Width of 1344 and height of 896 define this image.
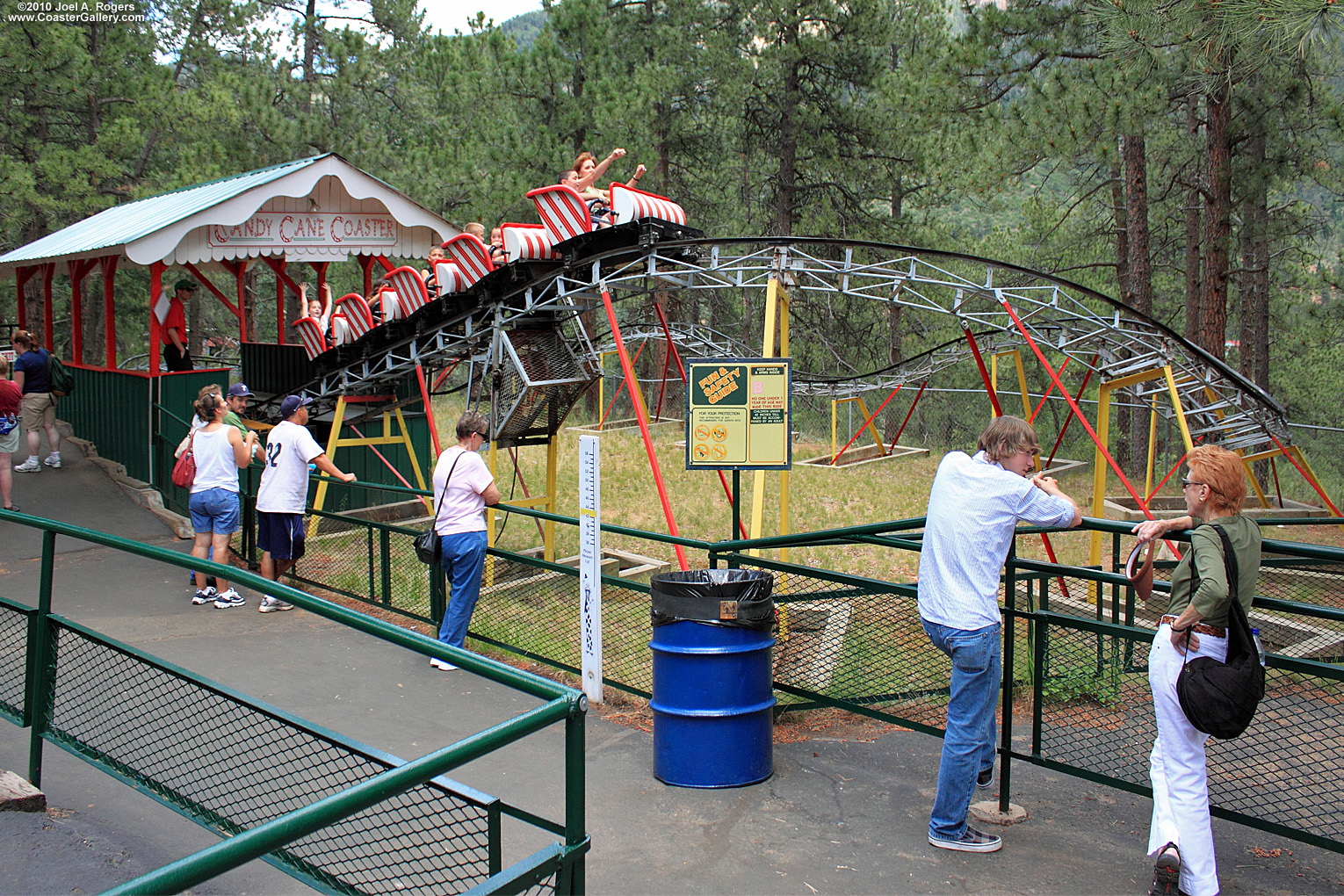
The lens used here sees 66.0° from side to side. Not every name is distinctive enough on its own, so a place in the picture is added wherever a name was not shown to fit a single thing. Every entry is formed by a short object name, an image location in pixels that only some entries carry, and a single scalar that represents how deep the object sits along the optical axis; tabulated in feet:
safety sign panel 23.31
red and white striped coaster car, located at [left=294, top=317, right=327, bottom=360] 42.32
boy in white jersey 28.50
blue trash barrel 17.19
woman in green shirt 12.86
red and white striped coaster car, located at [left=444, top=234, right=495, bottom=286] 35.55
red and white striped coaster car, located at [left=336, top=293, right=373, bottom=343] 39.50
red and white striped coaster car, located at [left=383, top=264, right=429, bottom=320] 37.68
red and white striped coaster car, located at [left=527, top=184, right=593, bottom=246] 33.37
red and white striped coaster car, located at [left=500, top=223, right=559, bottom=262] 33.58
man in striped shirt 14.40
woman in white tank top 27.86
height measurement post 21.16
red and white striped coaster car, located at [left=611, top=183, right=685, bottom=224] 32.07
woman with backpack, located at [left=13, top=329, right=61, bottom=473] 42.01
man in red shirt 45.06
